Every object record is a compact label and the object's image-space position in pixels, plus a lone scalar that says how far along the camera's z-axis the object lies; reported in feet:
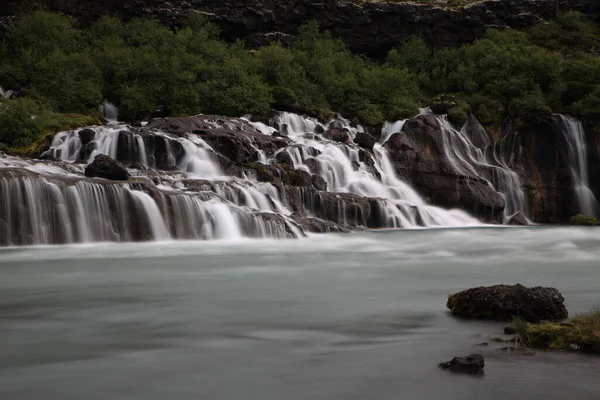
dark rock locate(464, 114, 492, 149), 127.95
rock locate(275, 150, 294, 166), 96.50
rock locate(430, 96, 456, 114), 131.03
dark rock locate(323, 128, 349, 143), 114.32
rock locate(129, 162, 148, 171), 86.49
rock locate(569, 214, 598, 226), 107.04
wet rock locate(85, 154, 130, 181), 71.20
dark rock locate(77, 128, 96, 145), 94.63
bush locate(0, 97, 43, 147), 93.61
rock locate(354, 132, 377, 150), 112.57
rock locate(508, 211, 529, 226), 109.70
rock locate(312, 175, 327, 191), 93.50
